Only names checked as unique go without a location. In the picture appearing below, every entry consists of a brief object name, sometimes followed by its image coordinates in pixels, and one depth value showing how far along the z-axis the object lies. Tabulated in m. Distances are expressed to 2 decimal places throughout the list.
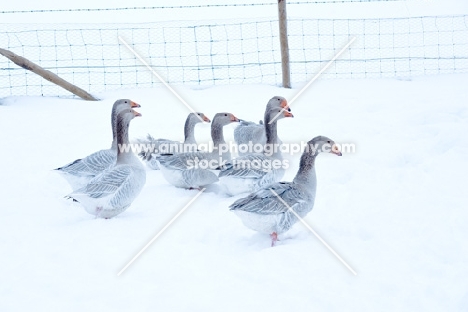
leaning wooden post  11.59
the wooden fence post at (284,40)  12.58
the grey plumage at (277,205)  5.86
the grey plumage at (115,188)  6.54
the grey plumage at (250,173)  7.28
